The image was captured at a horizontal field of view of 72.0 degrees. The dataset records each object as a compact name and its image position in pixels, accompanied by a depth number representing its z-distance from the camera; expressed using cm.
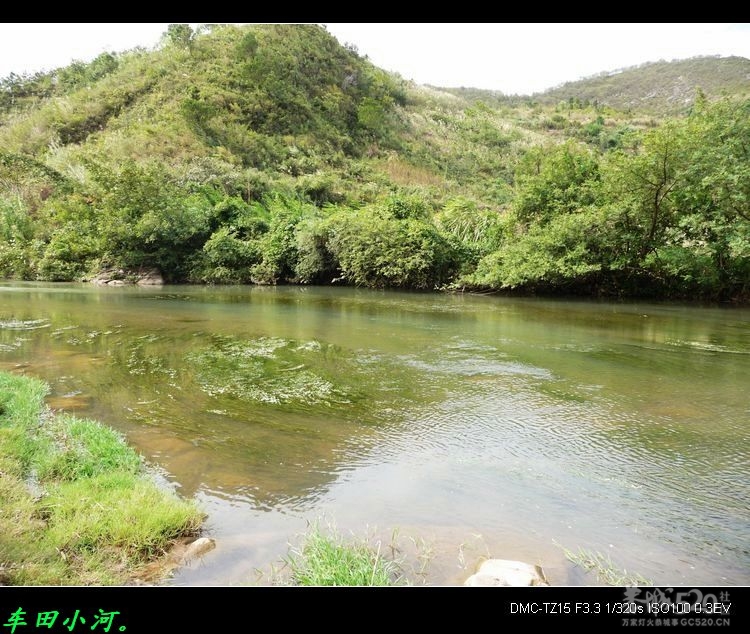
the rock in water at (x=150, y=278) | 3597
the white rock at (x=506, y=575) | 342
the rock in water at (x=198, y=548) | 397
